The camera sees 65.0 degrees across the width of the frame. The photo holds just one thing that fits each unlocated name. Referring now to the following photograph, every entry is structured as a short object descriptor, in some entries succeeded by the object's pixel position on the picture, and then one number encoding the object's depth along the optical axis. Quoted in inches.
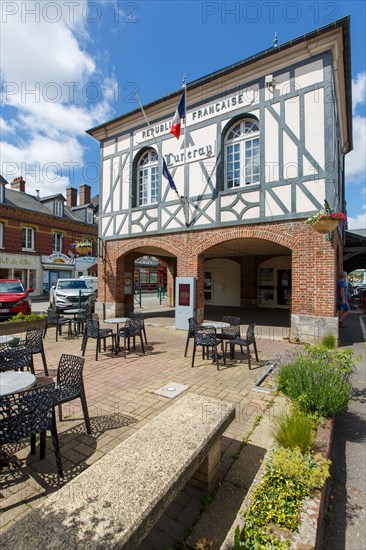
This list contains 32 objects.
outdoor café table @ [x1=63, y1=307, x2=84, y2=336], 346.3
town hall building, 290.4
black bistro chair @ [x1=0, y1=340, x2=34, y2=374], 165.9
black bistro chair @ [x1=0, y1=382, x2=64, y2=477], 95.1
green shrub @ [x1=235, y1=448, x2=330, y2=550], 62.9
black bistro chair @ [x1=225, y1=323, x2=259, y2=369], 220.1
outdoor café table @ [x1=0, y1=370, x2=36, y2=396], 106.6
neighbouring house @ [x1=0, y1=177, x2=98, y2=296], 885.8
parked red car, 406.6
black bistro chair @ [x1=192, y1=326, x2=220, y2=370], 222.2
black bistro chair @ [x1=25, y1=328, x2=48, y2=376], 198.4
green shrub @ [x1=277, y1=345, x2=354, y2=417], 121.6
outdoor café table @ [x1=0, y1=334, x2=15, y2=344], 201.8
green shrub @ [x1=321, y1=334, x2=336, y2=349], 223.1
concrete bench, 54.4
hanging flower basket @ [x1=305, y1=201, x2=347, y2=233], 259.8
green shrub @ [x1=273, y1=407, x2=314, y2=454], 93.4
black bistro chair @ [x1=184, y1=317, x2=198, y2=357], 241.3
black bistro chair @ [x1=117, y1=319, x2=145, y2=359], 251.2
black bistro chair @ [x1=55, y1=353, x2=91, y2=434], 127.0
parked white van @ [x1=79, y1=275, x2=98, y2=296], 726.5
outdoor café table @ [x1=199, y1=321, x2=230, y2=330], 238.5
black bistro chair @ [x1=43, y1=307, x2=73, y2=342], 320.5
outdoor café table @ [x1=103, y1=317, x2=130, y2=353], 289.7
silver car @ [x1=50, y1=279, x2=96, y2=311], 499.2
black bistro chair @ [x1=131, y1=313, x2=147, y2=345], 272.1
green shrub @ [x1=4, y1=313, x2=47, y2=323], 370.5
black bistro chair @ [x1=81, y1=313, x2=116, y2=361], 244.4
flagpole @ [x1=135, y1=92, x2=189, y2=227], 371.6
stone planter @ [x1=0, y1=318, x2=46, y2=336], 346.6
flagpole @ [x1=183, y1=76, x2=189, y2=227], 365.7
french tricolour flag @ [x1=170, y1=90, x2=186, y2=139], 331.3
